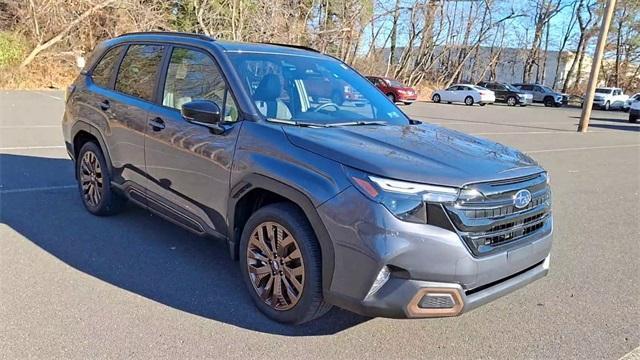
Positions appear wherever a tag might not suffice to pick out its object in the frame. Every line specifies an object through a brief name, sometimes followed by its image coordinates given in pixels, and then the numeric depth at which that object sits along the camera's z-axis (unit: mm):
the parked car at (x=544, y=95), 39375
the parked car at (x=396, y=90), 28875
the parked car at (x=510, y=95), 37969
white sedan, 34125
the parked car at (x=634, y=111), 25203
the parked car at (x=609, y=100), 37875
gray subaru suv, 2623
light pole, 16877
